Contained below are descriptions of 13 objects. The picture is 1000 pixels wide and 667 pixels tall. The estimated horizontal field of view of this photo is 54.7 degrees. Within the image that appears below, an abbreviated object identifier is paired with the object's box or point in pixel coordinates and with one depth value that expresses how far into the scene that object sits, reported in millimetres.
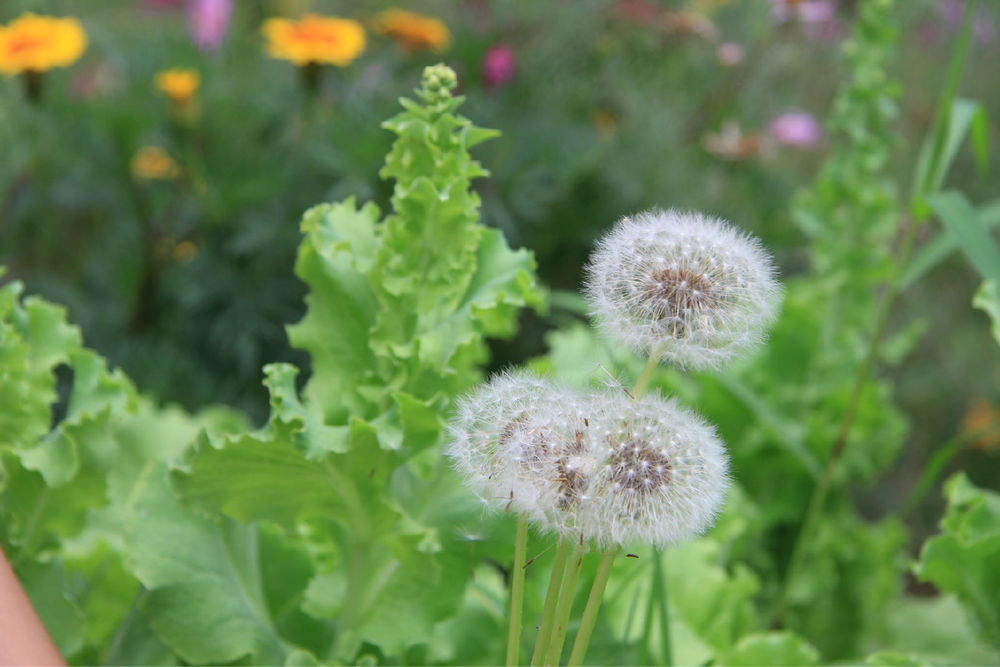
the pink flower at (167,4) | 3307
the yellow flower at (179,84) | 2268
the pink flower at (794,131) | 2557
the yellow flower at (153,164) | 2410
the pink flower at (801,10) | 2402
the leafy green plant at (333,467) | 872
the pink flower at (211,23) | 2623
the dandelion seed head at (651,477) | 621
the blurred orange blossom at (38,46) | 2055
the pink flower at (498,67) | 2361
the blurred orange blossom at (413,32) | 2430
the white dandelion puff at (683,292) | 686
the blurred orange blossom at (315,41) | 2158
